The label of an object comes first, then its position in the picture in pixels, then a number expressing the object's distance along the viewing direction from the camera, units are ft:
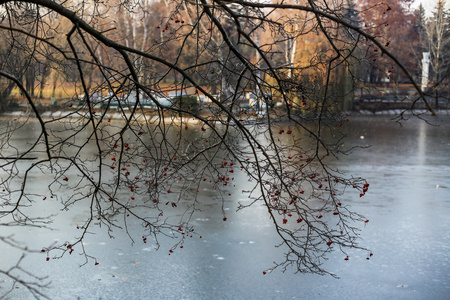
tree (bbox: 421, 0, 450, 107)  152.97
